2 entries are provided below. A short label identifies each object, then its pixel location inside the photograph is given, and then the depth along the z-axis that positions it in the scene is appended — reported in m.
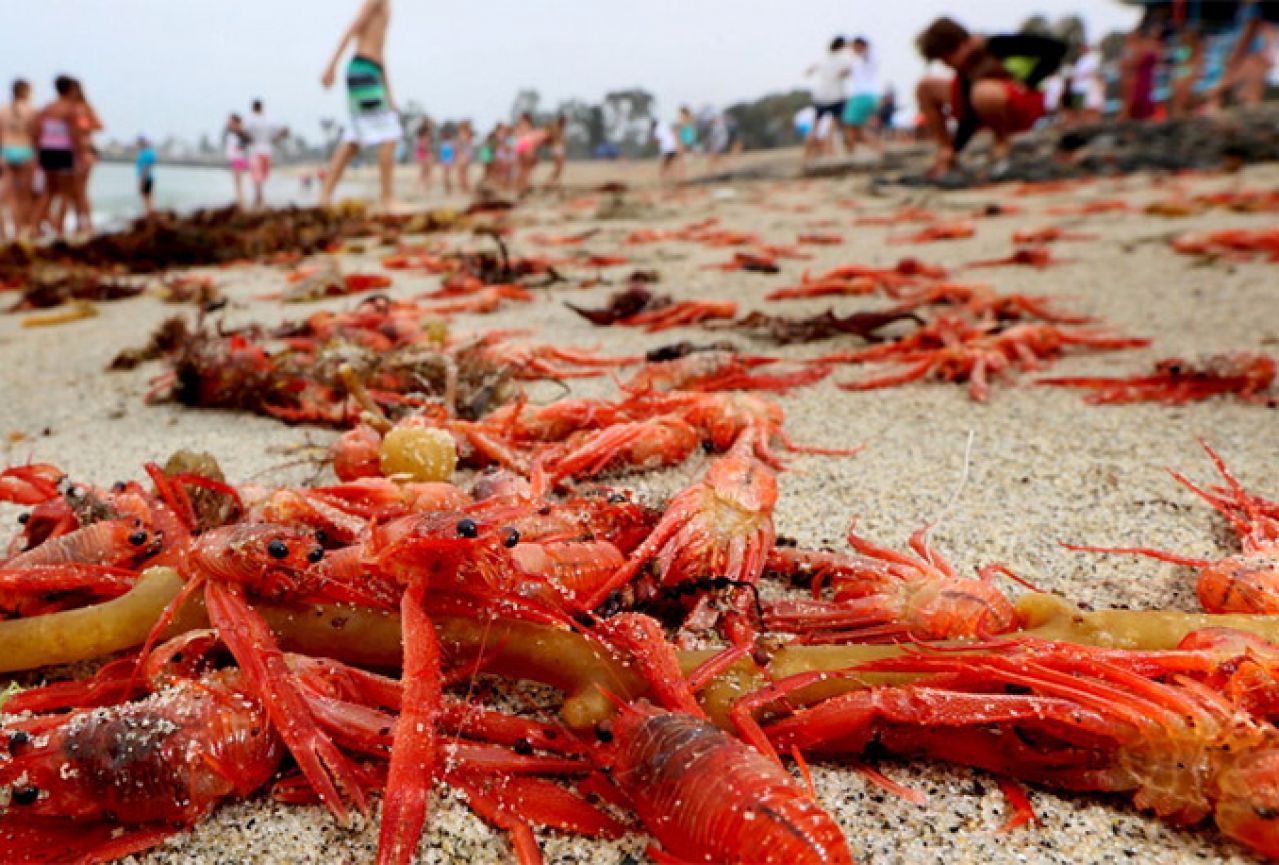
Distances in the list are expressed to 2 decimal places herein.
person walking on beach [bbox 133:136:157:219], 17.36
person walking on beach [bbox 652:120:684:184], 23.75
